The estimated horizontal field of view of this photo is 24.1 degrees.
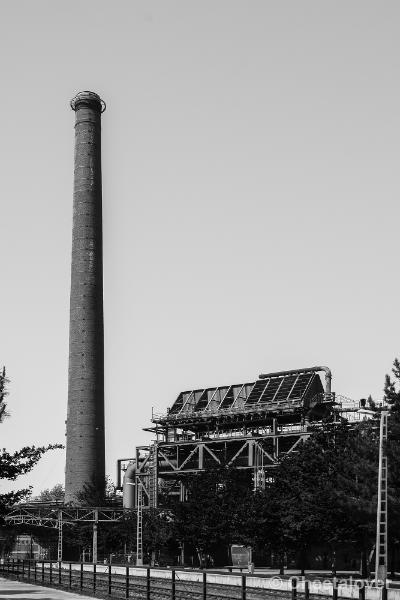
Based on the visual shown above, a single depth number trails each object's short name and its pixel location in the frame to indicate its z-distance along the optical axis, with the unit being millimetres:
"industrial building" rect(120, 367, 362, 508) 83250
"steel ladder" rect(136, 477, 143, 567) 69100
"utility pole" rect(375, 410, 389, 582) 32062
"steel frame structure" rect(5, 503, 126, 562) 86312
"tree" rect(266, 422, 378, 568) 44625
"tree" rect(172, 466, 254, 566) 68375
